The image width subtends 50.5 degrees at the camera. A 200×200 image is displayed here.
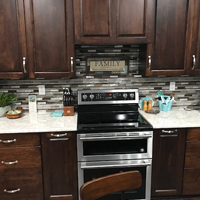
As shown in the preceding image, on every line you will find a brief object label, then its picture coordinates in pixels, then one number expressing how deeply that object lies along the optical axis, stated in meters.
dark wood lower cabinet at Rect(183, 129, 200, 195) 2.05
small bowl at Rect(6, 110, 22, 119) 2.19
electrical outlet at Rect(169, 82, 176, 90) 2.57
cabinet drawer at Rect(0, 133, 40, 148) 1.92
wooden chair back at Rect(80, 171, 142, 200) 1.06
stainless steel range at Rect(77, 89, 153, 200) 1.96
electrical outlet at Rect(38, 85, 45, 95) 2.47
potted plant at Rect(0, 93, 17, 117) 2.26
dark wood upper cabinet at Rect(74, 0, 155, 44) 2.03
